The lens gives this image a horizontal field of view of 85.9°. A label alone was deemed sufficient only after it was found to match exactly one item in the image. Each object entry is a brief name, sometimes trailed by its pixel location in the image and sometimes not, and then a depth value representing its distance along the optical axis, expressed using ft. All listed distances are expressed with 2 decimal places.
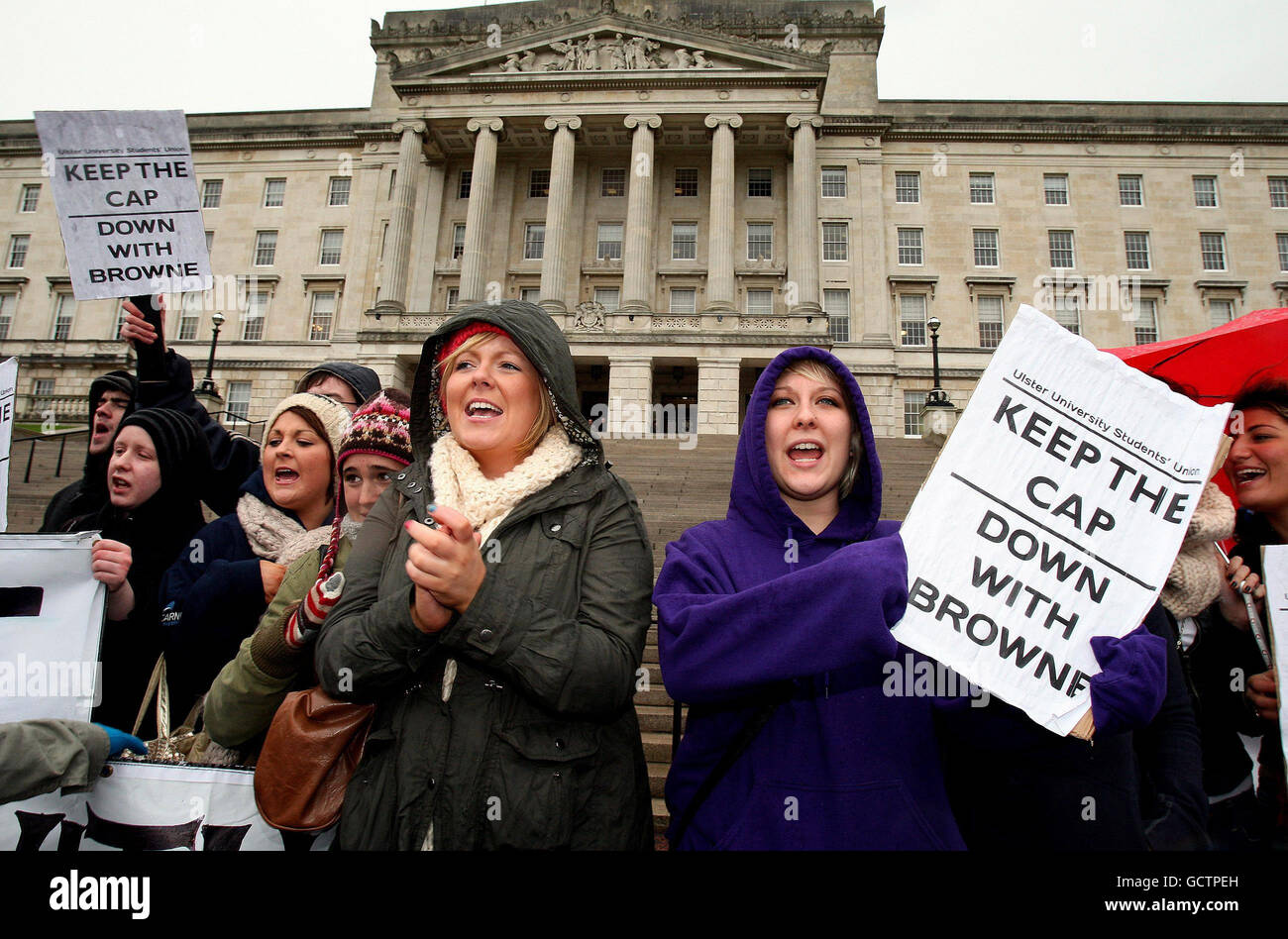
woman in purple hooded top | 6.60
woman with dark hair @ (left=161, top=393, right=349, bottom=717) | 9.88
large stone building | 105.91
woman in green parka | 6.78
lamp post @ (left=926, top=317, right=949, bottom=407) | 66.10
